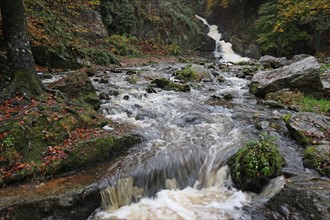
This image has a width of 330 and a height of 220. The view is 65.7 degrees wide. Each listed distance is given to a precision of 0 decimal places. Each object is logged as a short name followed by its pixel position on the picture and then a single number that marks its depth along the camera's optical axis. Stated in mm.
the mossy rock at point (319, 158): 5083
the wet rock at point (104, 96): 9594
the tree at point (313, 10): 14828
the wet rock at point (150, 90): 11223
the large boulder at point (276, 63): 19172
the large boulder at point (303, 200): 3861
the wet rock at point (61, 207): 3986
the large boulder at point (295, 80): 10367
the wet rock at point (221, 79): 14883
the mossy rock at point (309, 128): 6406
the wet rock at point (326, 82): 10461
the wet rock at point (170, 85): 12250
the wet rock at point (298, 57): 19953
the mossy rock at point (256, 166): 4910
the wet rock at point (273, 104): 9617
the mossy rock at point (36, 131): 4816
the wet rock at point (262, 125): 7637
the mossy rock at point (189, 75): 14867
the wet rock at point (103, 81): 12274
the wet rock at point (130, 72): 15158
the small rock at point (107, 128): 6564
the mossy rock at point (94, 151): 5219
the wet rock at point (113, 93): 10255
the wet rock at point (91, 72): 13892
